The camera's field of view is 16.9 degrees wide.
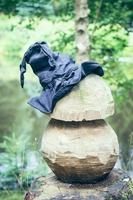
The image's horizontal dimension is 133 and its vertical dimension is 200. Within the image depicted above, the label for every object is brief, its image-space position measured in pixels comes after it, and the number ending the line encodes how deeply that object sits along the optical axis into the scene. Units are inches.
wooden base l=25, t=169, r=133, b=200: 134.4
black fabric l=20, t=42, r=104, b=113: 132.2
